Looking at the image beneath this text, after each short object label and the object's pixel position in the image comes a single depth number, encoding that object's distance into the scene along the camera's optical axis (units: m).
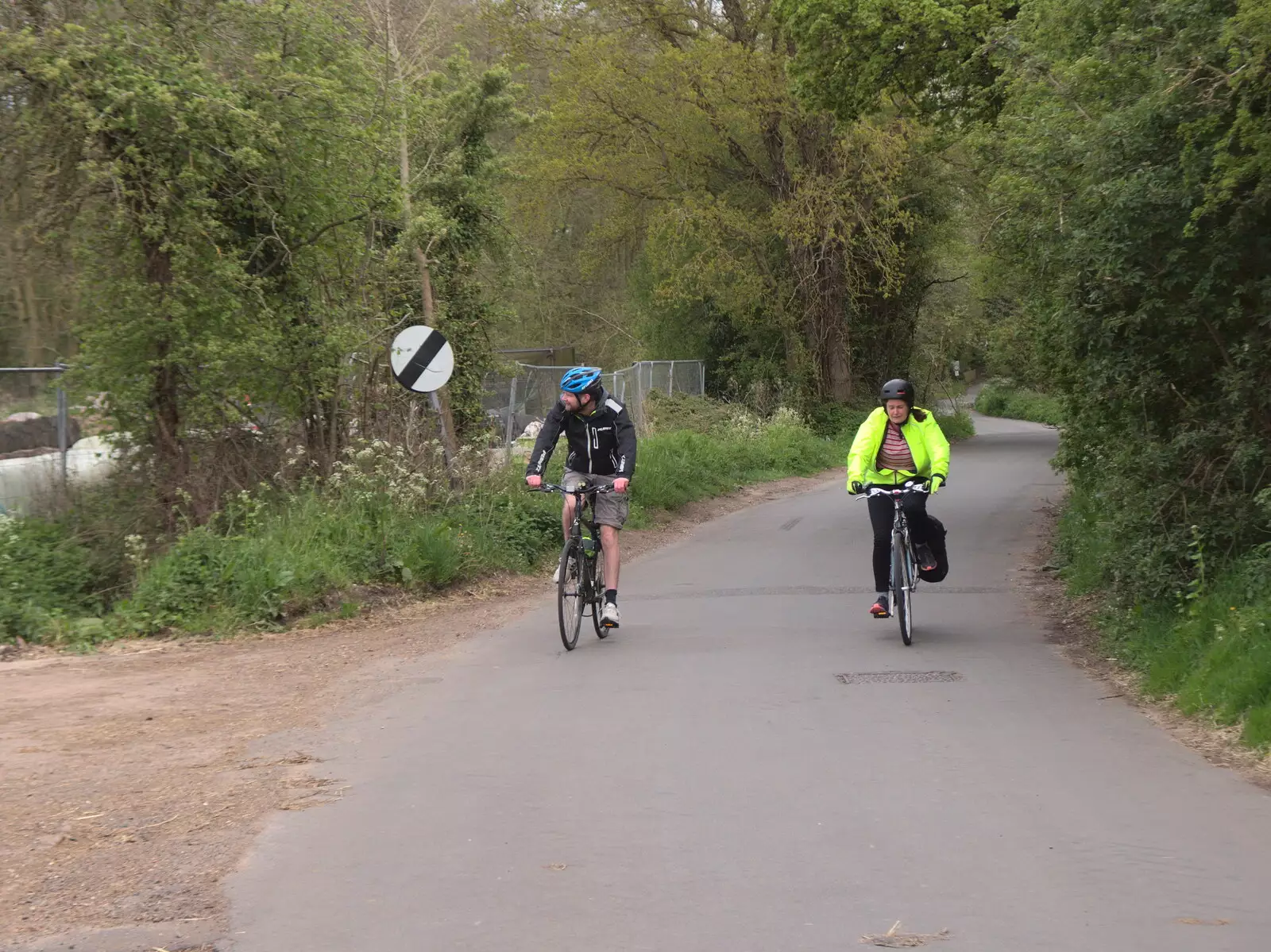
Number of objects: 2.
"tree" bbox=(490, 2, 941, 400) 29.39
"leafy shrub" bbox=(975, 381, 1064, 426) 57.30
